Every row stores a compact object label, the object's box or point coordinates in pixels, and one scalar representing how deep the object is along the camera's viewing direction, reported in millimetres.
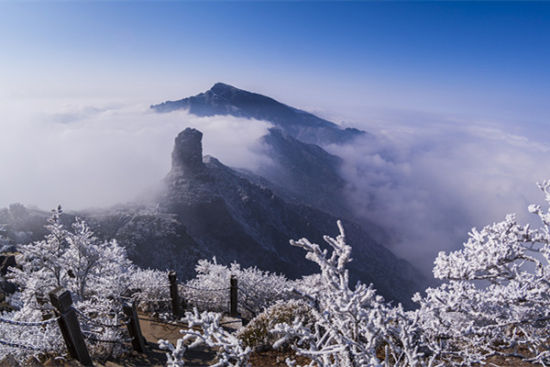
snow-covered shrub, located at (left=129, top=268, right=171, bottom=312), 8234
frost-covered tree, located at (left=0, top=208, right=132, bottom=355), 6230
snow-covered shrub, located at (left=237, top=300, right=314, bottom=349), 6185
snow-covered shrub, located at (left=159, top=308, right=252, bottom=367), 2355
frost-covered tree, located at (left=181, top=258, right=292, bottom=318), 8930
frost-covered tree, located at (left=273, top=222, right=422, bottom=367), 2490
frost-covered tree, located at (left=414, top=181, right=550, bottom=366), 3668
